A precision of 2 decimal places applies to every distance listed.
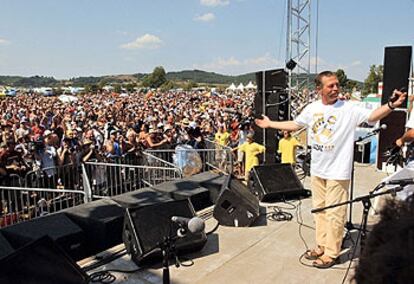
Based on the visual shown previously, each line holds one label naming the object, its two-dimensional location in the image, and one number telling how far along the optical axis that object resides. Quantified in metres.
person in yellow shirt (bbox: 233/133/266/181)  8.62
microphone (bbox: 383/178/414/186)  3.04
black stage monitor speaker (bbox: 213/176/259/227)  5.62
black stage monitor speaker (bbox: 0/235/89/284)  3.02
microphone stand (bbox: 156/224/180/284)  3.26
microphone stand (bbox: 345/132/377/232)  4.84
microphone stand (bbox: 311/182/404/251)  3.04
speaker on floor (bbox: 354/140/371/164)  10.78
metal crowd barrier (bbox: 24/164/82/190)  7.14
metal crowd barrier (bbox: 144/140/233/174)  9.28
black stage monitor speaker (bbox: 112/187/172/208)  5.46
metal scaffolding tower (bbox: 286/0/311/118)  11.62
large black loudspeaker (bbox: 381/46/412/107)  8.84
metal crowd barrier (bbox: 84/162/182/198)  7.73
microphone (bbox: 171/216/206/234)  3.05
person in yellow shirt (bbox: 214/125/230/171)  9.62
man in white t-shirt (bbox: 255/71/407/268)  4.04
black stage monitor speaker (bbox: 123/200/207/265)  4.35
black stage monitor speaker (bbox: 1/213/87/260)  4.31
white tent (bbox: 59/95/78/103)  32.90
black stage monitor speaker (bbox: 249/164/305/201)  6.89
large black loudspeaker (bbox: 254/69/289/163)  9.43
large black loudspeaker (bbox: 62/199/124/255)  4.87
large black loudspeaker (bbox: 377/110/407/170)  9.32
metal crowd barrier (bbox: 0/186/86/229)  6.36
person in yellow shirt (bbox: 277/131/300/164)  8.71
